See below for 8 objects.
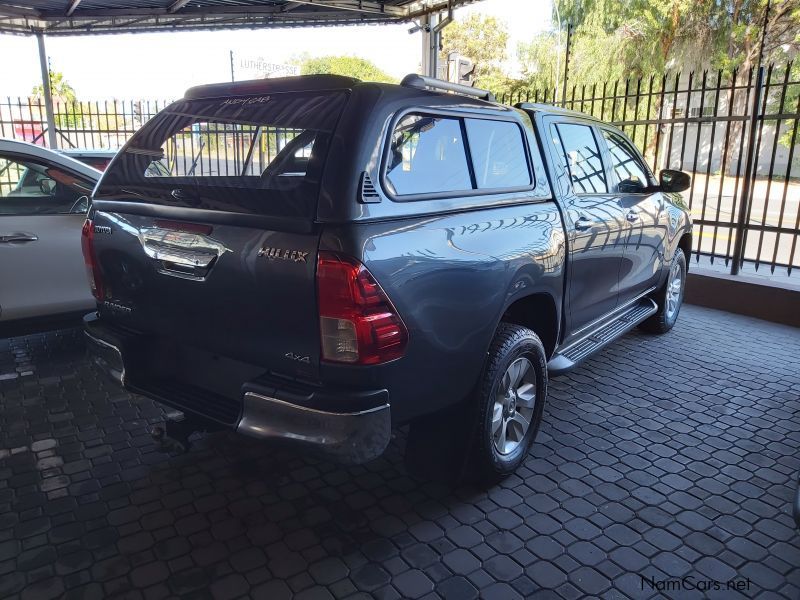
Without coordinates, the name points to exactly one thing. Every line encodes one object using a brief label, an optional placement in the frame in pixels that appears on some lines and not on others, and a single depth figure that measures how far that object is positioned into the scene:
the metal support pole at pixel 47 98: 11.88
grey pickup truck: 2.36
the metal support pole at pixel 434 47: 10.47
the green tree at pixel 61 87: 26.70
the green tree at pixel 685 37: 24.36
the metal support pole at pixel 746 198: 6.68
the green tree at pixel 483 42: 50.00
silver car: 4.48
